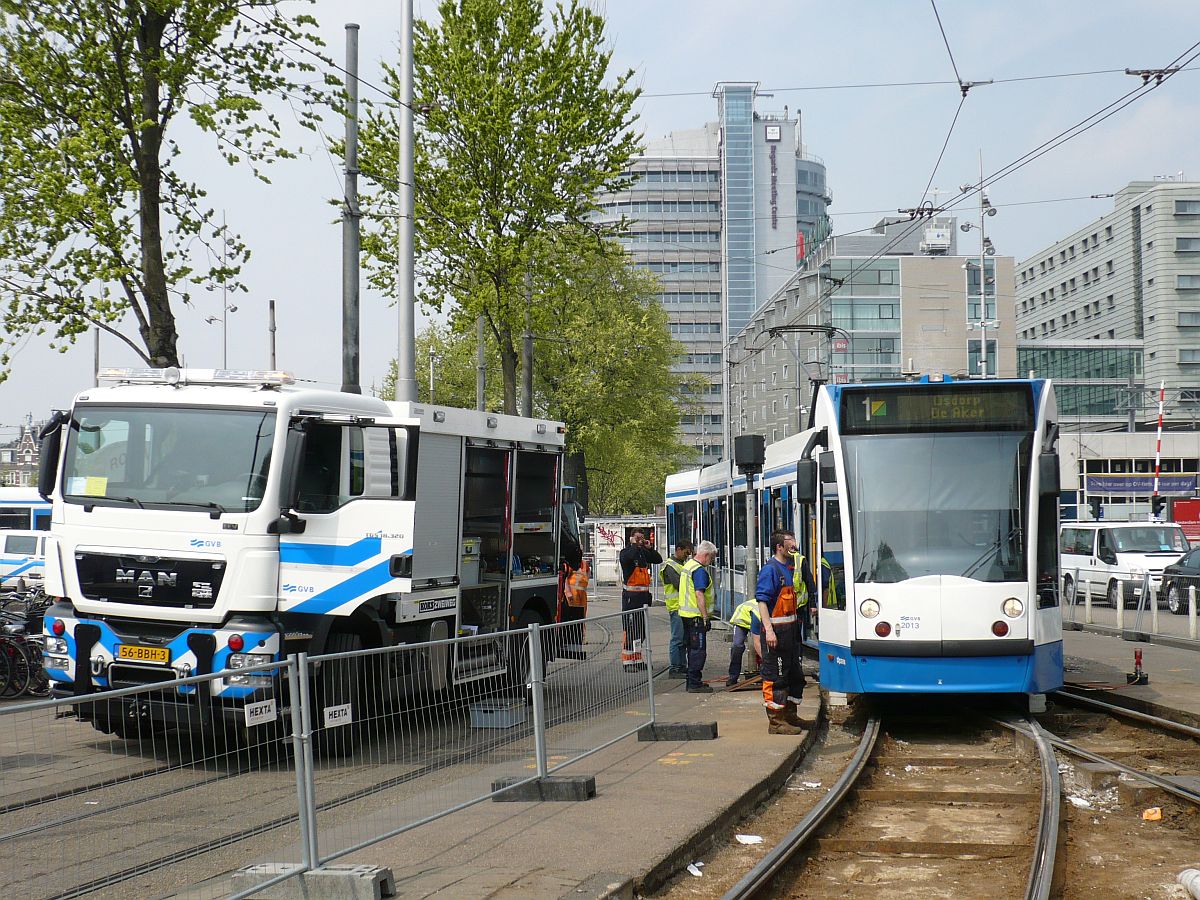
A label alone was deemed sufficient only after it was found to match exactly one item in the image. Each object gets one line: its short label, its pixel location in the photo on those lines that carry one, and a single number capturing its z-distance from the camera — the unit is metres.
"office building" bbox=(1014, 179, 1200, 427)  83.00
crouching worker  15.04
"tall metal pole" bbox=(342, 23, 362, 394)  16.91
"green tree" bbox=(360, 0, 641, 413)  25.77
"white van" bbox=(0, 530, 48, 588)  25.31
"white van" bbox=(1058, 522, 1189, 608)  30.86
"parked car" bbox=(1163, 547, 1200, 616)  27.88
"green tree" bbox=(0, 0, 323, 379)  16.97
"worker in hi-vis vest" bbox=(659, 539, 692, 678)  16.93
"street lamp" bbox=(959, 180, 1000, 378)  51.48
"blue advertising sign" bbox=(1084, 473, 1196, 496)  55.56
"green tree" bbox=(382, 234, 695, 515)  45.06
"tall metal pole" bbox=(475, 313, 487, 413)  39.84
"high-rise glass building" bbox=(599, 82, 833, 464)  125.75
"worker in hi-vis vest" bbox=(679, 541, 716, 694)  15.35
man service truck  10.59
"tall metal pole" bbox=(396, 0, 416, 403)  16.88
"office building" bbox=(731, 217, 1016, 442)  79.94
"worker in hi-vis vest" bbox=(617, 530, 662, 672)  18.33
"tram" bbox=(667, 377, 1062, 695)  11.73
